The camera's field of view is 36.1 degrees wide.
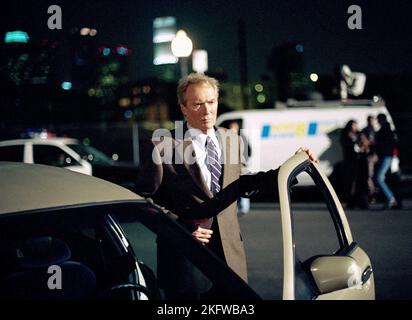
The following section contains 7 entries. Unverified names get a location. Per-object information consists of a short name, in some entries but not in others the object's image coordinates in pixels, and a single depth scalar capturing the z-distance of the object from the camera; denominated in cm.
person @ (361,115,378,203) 1289
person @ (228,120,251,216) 1178
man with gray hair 306
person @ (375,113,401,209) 1221
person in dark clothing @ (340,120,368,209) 1241
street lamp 1082
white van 1521
